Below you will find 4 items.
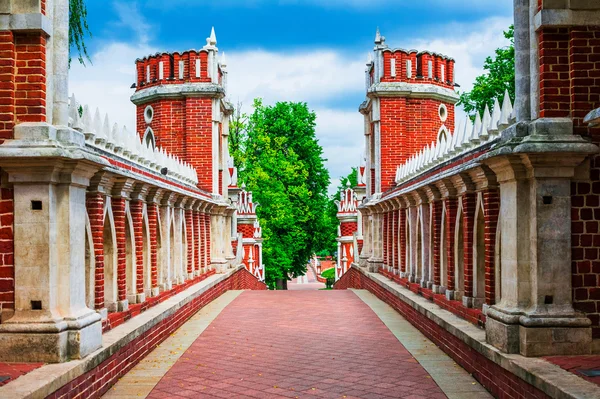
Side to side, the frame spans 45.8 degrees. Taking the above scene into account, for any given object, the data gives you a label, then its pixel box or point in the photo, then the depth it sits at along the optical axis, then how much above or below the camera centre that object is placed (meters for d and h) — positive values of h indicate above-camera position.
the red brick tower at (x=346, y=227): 36.69 -0.49
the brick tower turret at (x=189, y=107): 20.14 +3.24
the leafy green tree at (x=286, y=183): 35.97 +1.87
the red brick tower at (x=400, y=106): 20.27 +3.18
